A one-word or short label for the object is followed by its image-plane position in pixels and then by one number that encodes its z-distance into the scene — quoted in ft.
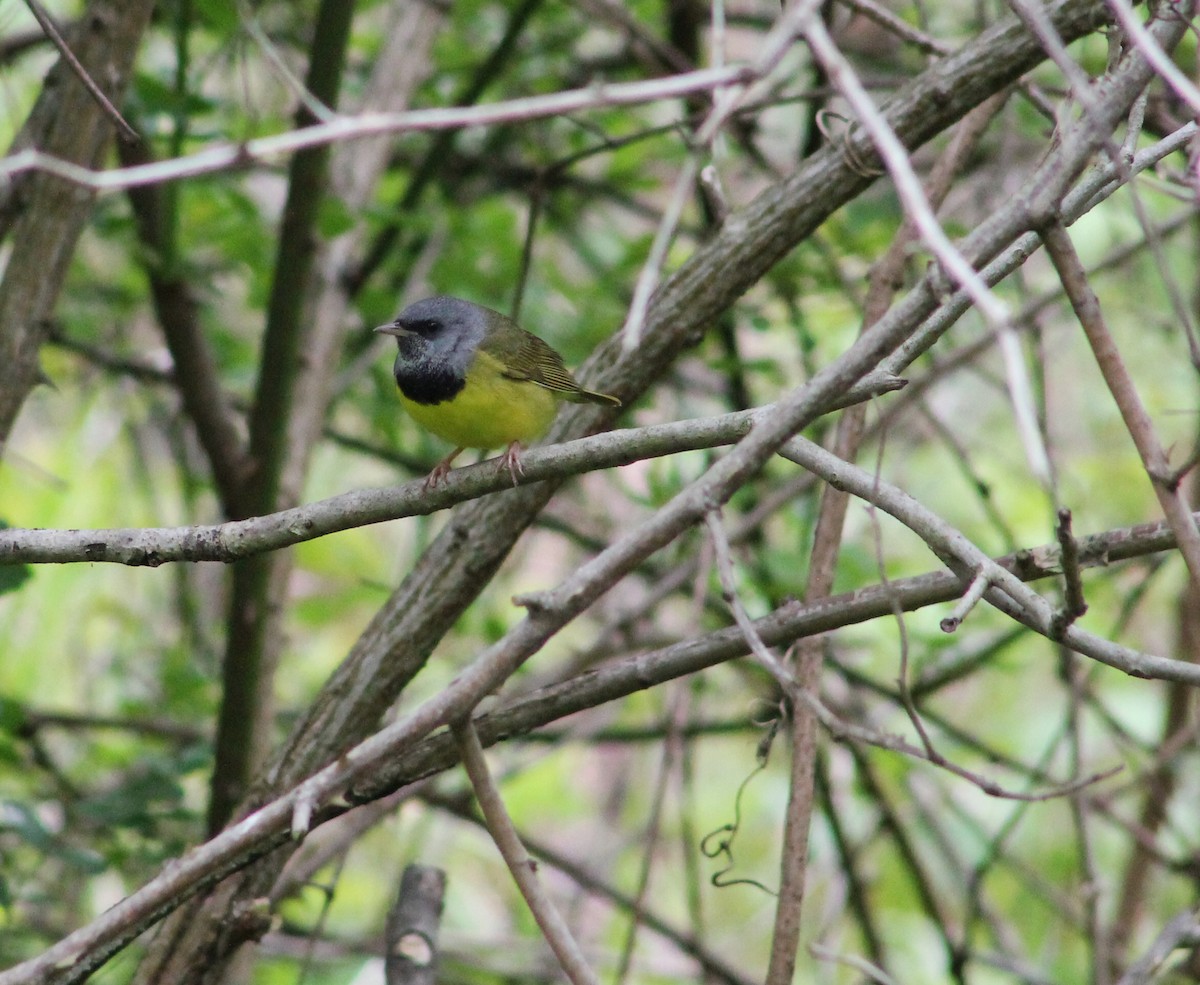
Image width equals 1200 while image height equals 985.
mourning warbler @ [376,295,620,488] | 26.61
